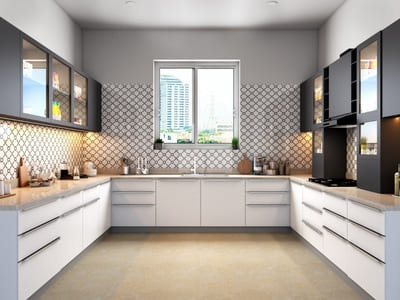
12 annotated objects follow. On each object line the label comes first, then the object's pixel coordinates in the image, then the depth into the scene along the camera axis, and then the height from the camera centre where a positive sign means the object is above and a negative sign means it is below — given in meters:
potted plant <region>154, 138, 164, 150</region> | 5.82 +0.10
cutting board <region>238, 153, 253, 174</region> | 5.72 -0.22
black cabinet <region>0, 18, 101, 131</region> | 2.96 +0.61
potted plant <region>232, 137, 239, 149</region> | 5.83 +0.12
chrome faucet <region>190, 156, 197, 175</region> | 5.71 -0.23
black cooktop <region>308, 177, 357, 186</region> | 3.94 -0.32
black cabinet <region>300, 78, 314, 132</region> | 5.20 +0.64
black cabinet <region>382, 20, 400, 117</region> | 2.98 +0.64
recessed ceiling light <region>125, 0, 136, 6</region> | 4.73 +1.80
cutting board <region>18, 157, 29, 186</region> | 3.78 -0.23
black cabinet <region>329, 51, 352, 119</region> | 3.90 +0.68
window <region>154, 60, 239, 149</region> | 5.95 +0.73
